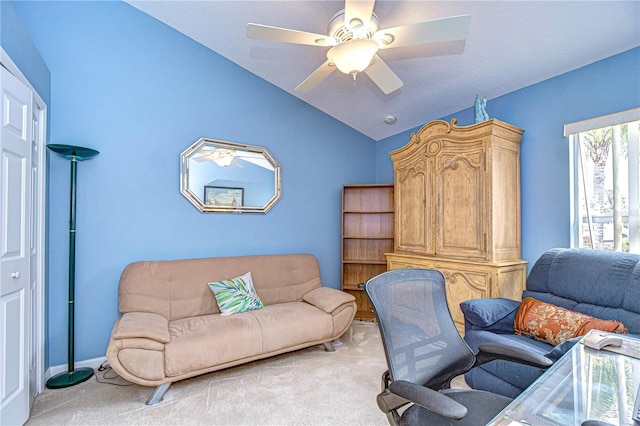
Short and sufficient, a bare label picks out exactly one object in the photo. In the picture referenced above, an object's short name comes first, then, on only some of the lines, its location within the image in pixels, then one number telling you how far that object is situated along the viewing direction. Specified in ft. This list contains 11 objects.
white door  5.62
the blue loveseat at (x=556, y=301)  6.22
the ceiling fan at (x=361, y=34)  5.69
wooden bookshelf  13.47
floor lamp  7.94
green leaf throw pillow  9.48
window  7.69
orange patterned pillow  6.08
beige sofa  6.96
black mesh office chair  4.04
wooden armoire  9.05
